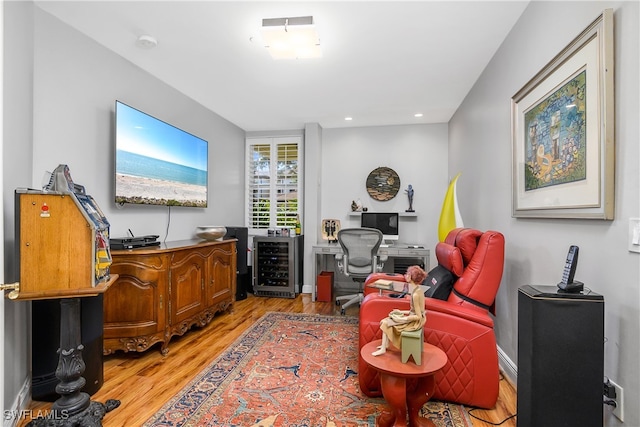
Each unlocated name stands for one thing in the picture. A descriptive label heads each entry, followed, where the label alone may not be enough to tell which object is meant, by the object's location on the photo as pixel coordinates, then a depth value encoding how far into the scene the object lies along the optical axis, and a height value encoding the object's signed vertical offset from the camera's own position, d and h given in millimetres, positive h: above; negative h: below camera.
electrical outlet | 1229 -745
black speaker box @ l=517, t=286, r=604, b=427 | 1220 -568
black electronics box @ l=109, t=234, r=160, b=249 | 2420 -232
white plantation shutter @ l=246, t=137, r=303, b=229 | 4973 +526
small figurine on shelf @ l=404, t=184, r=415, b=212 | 4621 +302
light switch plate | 1154 -67
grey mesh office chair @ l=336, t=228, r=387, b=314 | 3704 -454
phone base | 1283 -291
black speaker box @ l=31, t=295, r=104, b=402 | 1934 -847
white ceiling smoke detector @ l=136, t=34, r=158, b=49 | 2389 +1341
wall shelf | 4554 +30
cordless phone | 1285 -244
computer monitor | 4516 -112
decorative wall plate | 4715 +474
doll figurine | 1587 -530
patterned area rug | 1771 -1160
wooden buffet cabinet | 2410 -679
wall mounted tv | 2670 +506
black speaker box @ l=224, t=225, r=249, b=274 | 4246 -385
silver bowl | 3352 -199
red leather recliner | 1812 -649
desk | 4043 -497
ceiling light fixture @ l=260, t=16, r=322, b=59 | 2141 +1262
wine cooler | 4504 -740
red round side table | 1496 -830
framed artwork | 1297 +425
